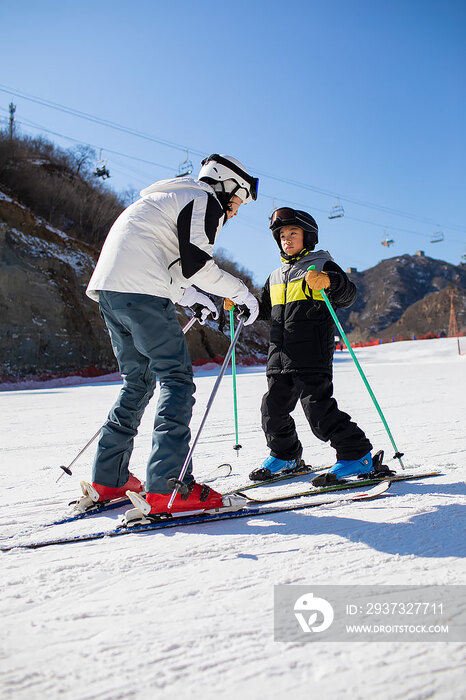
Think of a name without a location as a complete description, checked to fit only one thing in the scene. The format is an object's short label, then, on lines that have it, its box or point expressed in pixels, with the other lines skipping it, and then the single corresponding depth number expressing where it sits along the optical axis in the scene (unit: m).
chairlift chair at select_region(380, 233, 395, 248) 45.88
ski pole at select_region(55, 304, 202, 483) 2.68
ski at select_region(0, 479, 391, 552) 1.78
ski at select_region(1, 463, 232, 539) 2.06
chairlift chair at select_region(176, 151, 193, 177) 26.09
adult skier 2.09
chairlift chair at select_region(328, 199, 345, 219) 34.56
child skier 2.68
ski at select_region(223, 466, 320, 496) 2.64
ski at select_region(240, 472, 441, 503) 2.31
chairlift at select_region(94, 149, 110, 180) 25.62
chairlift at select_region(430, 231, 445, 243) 44.81
